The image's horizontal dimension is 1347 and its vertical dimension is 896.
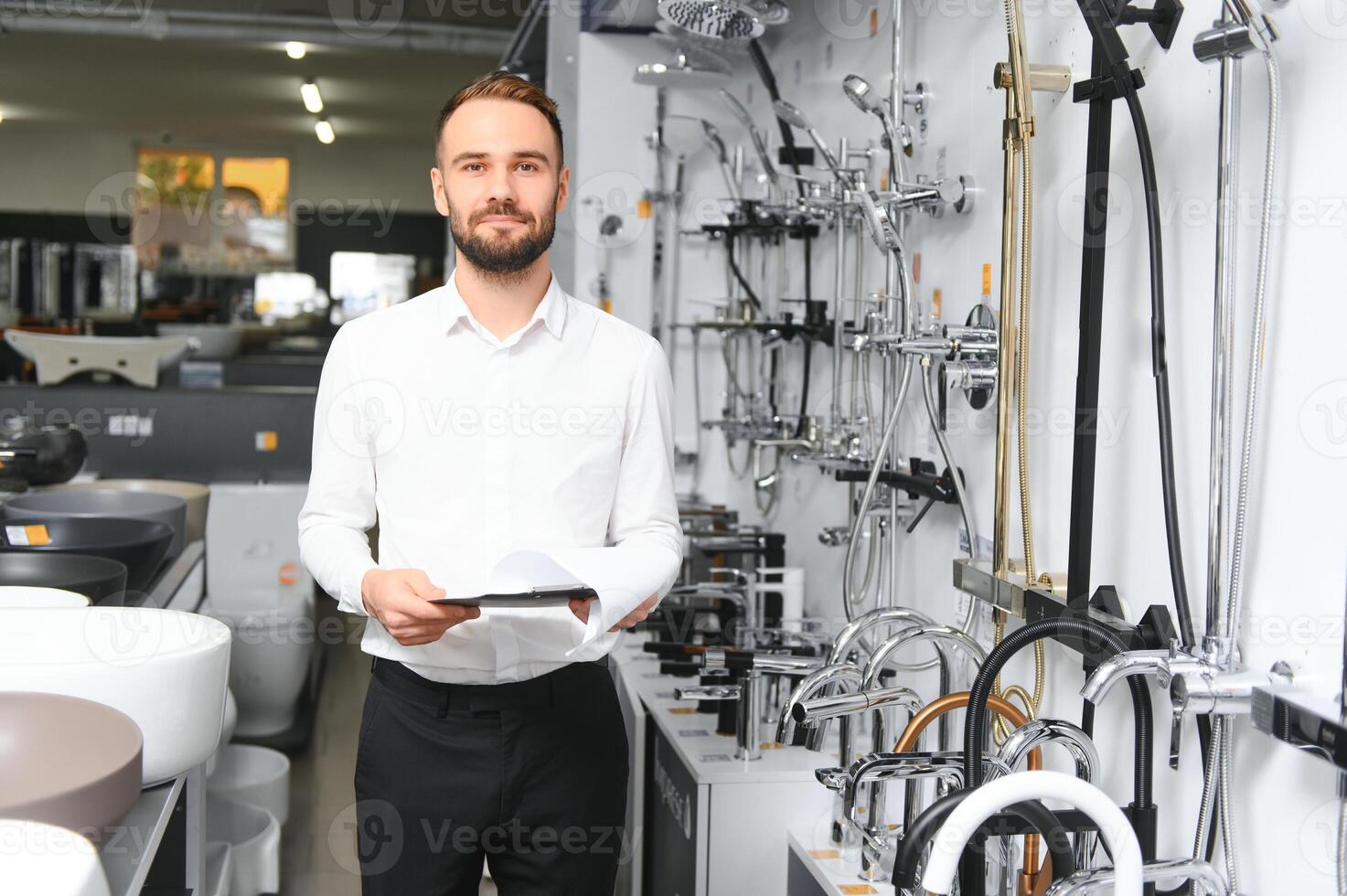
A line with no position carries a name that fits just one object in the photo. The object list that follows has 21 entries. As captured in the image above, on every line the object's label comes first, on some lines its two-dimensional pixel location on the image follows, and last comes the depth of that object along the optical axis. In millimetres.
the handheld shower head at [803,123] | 2502
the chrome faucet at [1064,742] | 1438
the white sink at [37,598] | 1762
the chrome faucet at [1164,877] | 1307
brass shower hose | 1739
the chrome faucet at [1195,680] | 1354
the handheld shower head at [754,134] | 3131
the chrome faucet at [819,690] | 1790
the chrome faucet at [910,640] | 1852
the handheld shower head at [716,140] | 3646
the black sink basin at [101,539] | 2215
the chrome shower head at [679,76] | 3059
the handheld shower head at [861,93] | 2221
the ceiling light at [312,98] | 9141
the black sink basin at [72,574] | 1976
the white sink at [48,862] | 1018
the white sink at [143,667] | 1449
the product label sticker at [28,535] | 2229
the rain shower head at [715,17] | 2625
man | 1630
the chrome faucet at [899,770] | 1496
